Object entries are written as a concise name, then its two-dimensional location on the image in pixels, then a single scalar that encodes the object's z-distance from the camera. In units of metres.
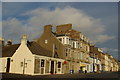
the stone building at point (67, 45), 40.94
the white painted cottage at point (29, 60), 32.41
